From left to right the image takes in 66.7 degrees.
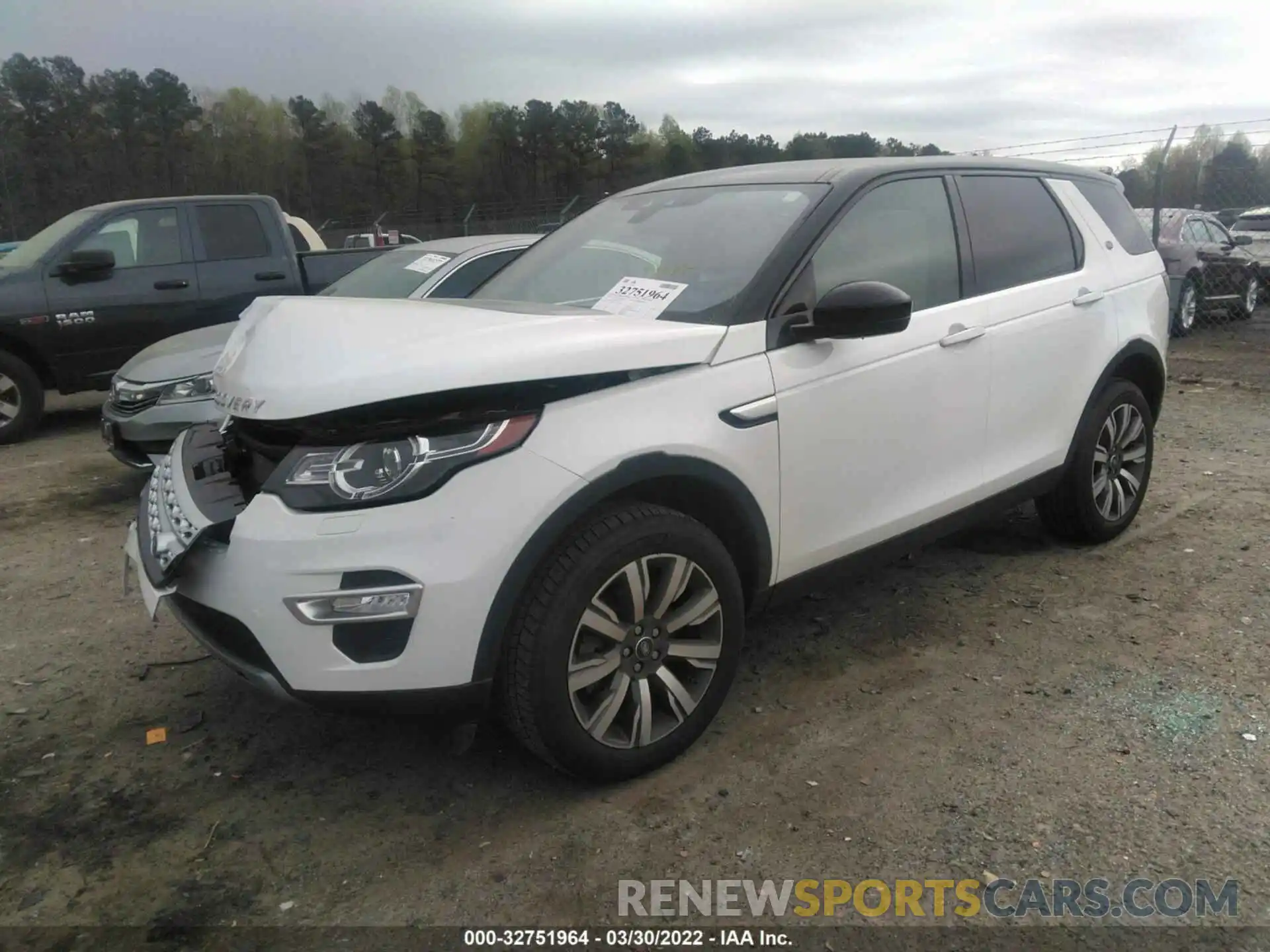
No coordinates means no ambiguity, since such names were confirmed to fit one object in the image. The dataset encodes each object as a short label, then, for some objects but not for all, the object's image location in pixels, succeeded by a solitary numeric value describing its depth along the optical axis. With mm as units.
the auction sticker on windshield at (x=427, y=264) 6133
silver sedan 5418
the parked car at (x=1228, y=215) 16016
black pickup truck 7578
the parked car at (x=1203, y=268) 12000
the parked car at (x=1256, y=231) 13594
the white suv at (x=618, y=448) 2320
